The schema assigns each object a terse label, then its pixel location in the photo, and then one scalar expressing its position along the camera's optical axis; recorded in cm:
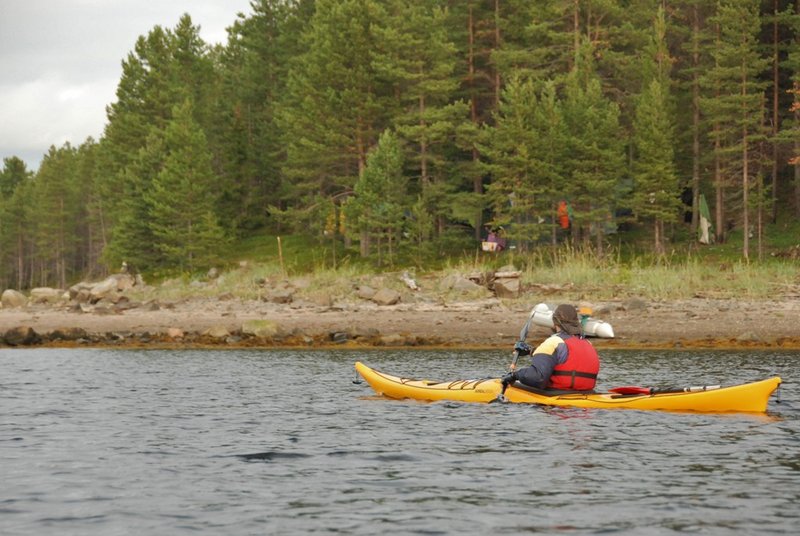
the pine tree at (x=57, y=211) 8494
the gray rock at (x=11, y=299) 4331
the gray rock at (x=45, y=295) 4484
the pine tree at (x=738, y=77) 4253
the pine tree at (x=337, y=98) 4884
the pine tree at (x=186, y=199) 5125
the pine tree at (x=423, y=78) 4606
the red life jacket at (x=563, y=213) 4703
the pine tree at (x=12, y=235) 9344
